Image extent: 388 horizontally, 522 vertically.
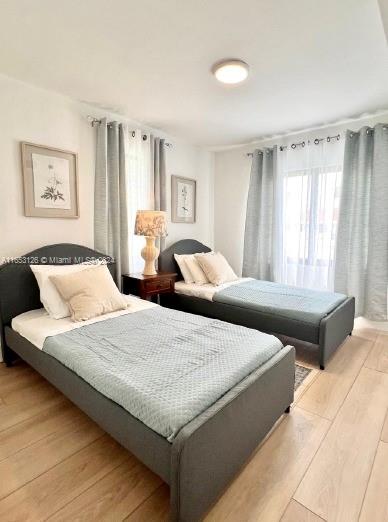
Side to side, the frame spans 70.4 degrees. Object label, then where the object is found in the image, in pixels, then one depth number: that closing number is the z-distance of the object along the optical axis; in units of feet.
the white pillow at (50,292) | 7.17
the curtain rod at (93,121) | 9.16
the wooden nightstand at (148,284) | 9.58
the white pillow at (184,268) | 11.46
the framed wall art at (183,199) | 12.57
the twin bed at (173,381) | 3.55
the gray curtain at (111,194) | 9.41
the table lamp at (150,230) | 9.89
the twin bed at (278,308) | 7.81
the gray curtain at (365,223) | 9.77
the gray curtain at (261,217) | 12.51
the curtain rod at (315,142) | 10.81
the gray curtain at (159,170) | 11.24
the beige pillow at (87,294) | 6.98
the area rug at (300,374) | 7.14
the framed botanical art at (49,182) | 8.00
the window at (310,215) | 11.09
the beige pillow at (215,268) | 11.00
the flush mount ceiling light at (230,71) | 6.56
